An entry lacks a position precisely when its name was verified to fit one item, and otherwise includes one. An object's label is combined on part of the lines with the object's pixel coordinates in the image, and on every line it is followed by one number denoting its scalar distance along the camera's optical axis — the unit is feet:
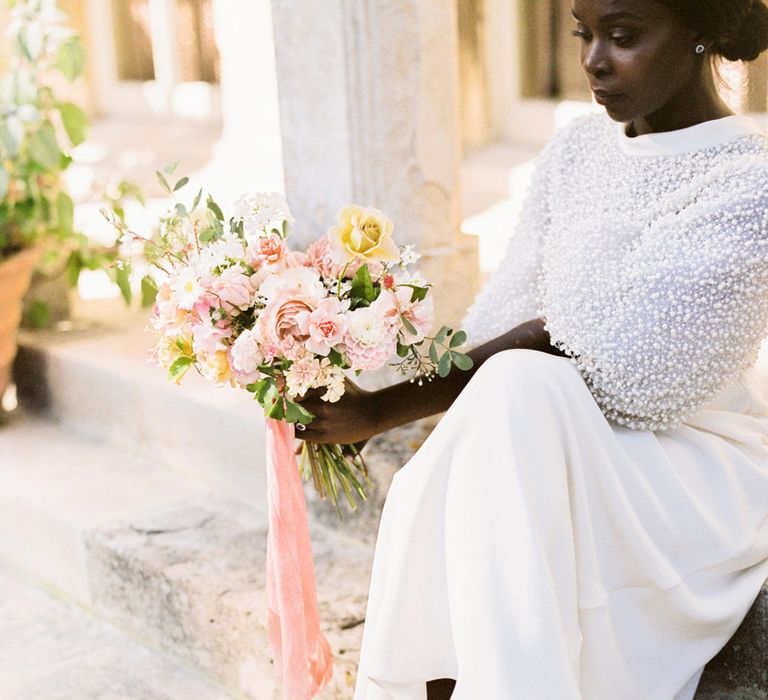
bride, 6.98
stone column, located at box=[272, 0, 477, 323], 10.22
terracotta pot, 13.70
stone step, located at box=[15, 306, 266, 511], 11.76
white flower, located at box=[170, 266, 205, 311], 7.42
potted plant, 13.06
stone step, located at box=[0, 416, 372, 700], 9.75
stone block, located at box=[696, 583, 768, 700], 7.94
